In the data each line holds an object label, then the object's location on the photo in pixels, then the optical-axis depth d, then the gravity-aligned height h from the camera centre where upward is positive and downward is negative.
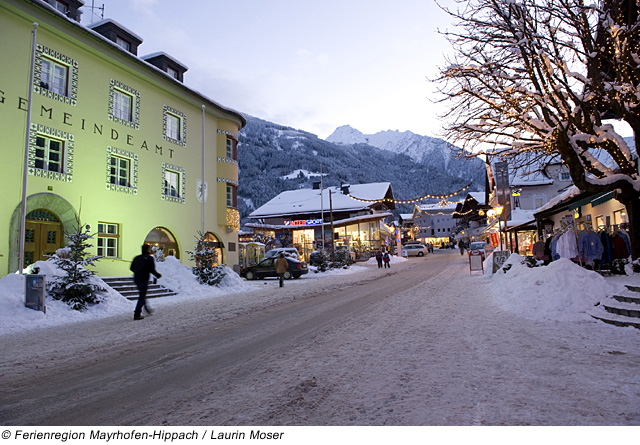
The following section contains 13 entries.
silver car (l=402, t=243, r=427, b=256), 54.50 -0.12
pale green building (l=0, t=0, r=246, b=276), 13.82 +4.87
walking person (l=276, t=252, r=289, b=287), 19.67 -0.63
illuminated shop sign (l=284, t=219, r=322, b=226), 46.88 +3.45
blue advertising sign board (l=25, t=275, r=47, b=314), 10.13 -0.81
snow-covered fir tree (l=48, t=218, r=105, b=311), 11.30 -0.63
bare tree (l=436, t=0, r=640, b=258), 10.05 +4.46
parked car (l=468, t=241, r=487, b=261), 40.94 +0.12
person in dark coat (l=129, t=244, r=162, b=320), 10.23 -0.42
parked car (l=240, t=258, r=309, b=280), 25.69 -1.11
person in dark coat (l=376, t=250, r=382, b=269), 33.35 -0.63
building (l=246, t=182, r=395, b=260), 47.19 +3.38
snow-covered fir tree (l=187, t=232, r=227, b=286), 17.58 -0.58
